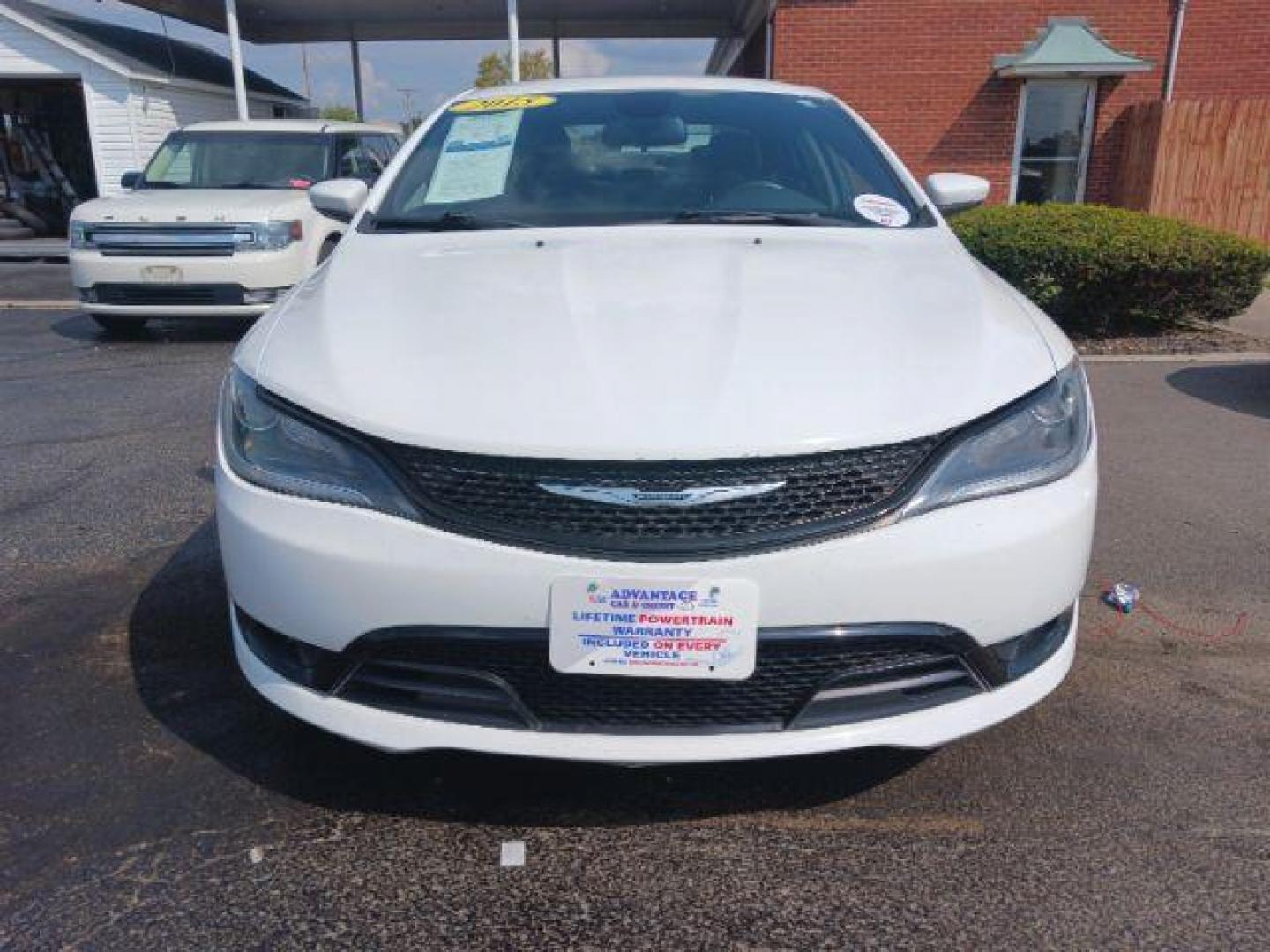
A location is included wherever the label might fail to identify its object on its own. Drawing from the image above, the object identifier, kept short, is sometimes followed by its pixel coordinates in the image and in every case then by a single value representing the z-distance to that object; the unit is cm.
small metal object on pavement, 330
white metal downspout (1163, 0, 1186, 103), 1232
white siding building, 1730
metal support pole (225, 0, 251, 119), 1444
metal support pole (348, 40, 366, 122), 2033
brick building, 1230
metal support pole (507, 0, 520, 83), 1352
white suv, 787
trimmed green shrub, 718
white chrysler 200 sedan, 183
